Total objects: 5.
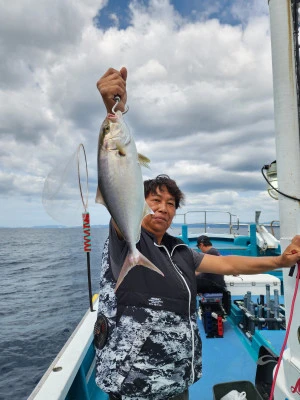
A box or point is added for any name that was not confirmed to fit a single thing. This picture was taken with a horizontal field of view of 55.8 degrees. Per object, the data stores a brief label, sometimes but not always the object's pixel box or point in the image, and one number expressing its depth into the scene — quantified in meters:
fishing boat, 2.11
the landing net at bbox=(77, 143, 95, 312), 2.12
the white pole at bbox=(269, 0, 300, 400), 2.11
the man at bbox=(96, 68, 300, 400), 1.62
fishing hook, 1.59
